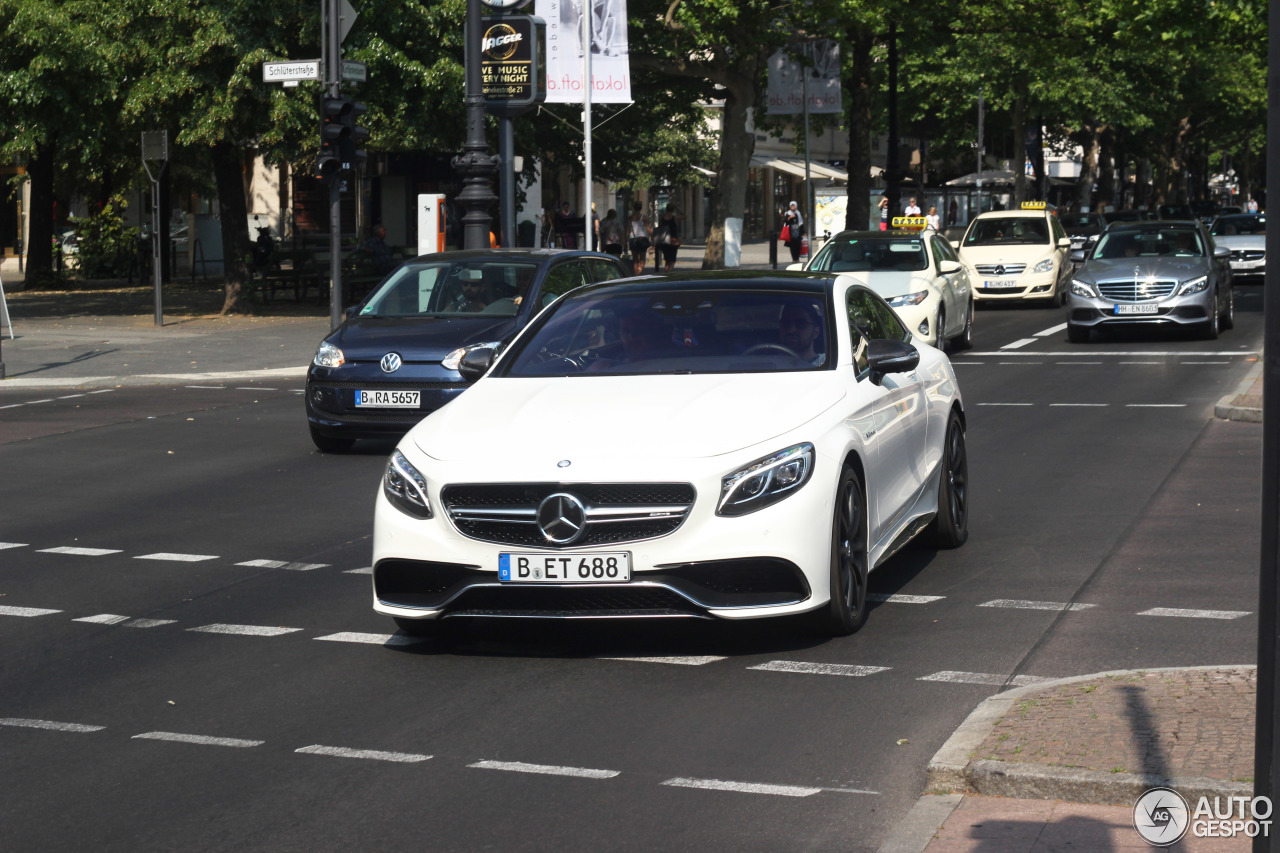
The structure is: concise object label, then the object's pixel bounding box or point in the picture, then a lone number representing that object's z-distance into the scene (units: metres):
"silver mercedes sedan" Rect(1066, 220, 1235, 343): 23.09
